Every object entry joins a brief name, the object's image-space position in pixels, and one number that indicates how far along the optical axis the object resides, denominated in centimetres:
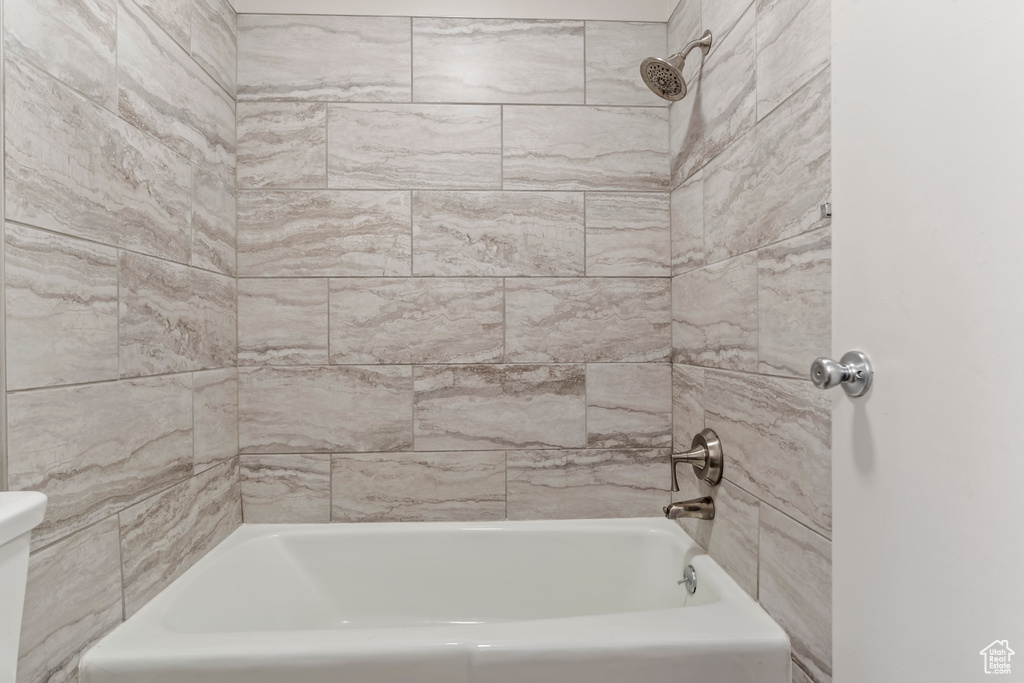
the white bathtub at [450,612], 101
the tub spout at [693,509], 145
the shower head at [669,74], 143
